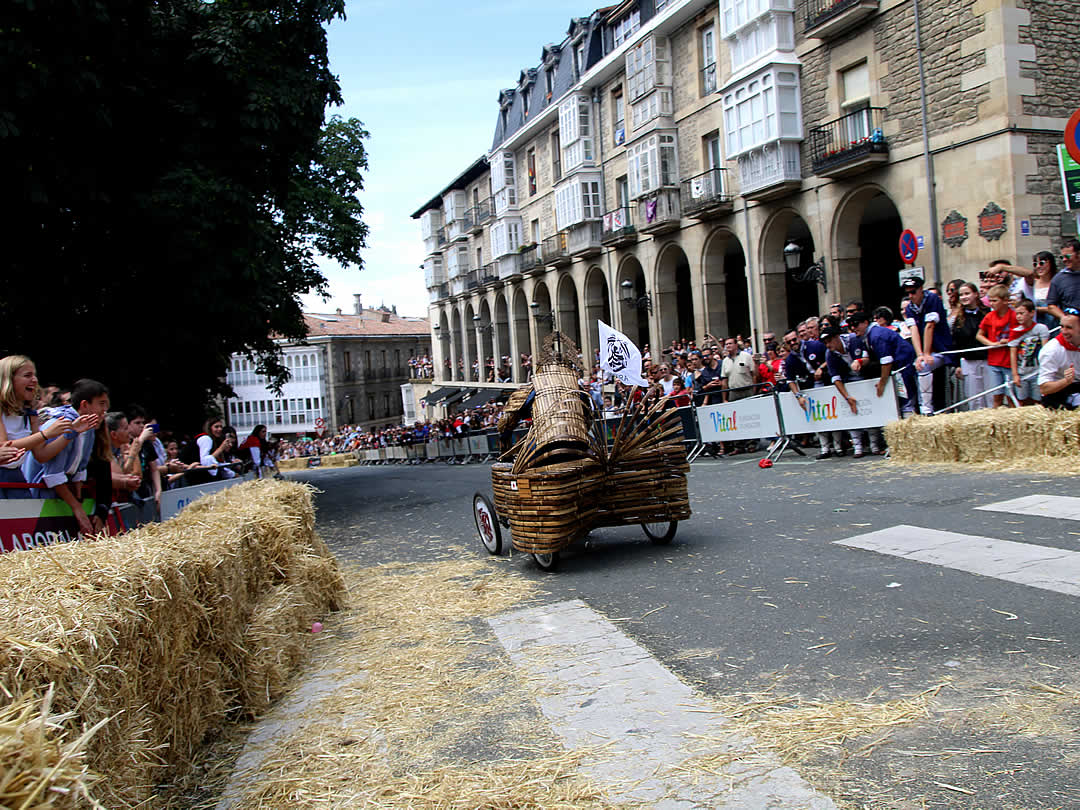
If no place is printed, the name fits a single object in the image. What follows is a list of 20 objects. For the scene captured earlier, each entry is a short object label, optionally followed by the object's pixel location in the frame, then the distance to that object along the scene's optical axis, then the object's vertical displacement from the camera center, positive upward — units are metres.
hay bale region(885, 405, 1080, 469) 9.13 -0.90
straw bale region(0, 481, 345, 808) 2.85 -0.92
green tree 12.20 +4.29
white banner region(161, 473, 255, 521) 9.46 -0.90
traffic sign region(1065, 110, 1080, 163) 7.99 +2.15
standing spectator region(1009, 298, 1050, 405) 10.20 +0.12
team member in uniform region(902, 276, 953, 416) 11.89 +0.49
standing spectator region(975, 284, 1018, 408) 10.90 +0.36
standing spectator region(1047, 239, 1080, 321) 10.03 +0.89
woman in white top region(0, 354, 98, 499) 5.78 +0.05
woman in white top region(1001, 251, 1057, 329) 10.71 +1.11
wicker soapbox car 7.07 -0.72
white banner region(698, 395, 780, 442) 14.95 -0.74
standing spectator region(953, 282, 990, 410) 11.61 +0.31
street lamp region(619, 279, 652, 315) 34.69 +3.94
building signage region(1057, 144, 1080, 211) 8.36 +1.78
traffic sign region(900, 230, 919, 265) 14.94 +2.24
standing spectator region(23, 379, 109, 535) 6.14 -0.24
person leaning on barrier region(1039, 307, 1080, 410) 9.01 -0.13
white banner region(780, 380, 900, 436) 12.48 -0.58
